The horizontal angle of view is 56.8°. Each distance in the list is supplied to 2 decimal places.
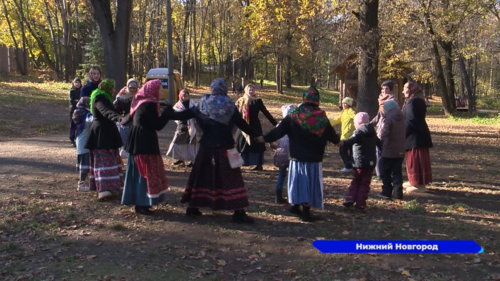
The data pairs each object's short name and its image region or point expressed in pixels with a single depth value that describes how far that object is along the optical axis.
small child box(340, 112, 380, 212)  6.73
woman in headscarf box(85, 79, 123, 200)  6.67
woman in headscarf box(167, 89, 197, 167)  9.40
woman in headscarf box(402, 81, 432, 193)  7.95
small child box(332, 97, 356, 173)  9.24
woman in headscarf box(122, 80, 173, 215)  6.05
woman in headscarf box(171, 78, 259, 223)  5.95
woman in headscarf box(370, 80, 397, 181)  7.78
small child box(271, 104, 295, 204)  7.01
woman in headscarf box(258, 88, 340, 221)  5.98
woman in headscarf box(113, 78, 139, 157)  7.95
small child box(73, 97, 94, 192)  7.45
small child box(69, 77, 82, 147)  11.95
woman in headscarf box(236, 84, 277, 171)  8.99
